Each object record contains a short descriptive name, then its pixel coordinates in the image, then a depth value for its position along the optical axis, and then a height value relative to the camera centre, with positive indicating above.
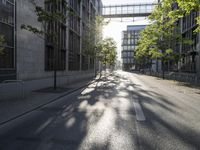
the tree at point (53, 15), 13.09 +3.88
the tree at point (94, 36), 29.57 +5.56
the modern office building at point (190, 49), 29.81 +3.79
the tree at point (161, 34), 29.43 +5.85
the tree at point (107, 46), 30.25 +4.57
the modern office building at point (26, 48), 12.73 +1.95
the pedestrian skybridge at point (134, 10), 53.72 +17.33
